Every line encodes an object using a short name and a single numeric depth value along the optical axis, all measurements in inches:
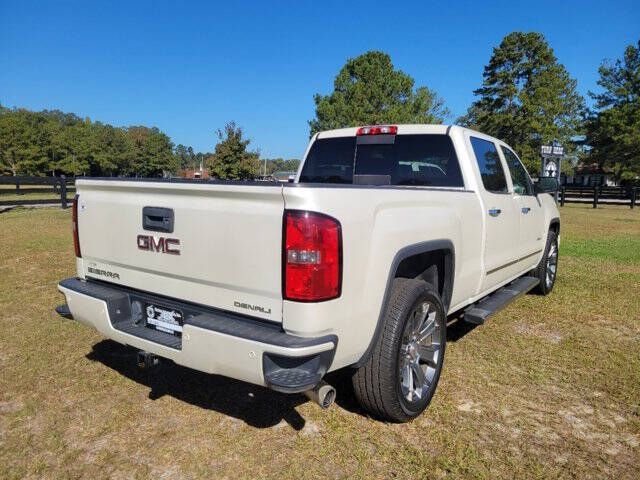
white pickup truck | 88.3
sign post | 691.4
